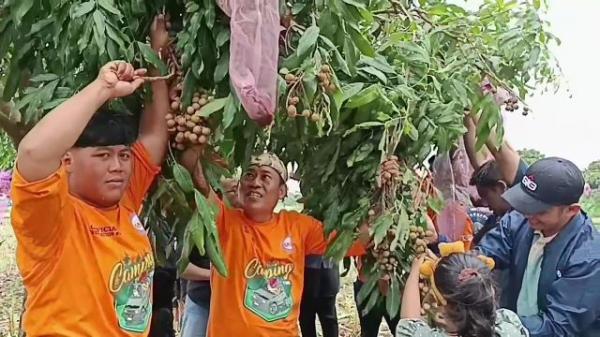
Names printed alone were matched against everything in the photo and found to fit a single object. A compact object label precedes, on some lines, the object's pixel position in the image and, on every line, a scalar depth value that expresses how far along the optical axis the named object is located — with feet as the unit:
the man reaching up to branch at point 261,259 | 6.62
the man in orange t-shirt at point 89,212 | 4.33
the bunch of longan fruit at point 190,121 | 4.83
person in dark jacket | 6.15
